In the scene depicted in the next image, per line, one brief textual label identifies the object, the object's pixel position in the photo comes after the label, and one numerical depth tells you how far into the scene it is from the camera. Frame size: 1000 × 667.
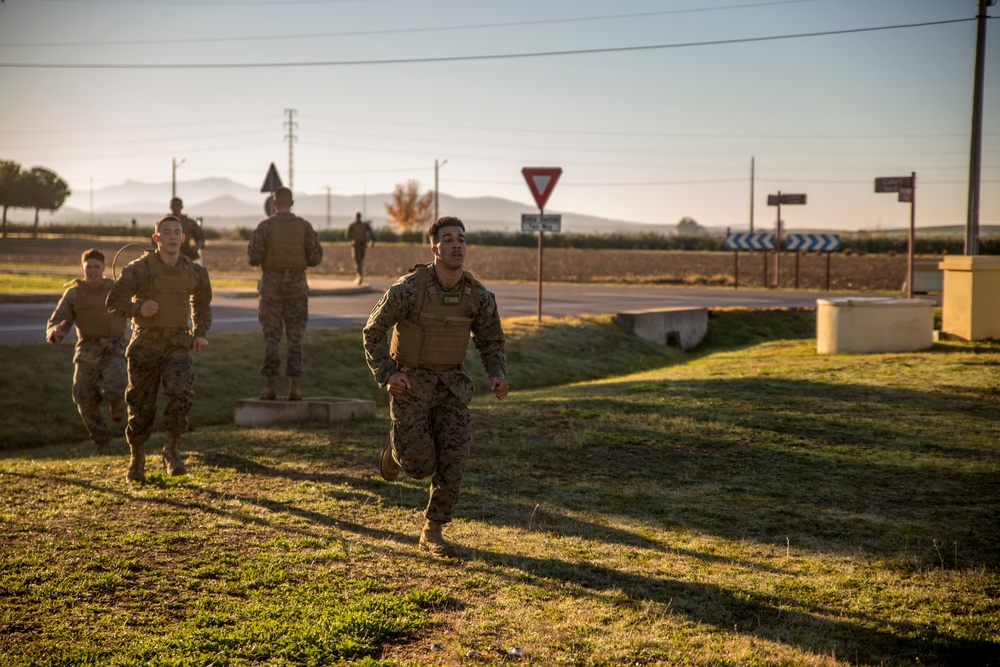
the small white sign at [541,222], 19.51
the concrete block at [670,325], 20.69
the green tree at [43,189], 115.19
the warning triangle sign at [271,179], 22.09
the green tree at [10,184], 111.00
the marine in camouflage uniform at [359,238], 29.28
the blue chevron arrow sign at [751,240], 36.31
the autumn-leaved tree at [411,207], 137.12
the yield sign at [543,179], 19.08
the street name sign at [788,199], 33.97
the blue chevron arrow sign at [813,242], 35.28
